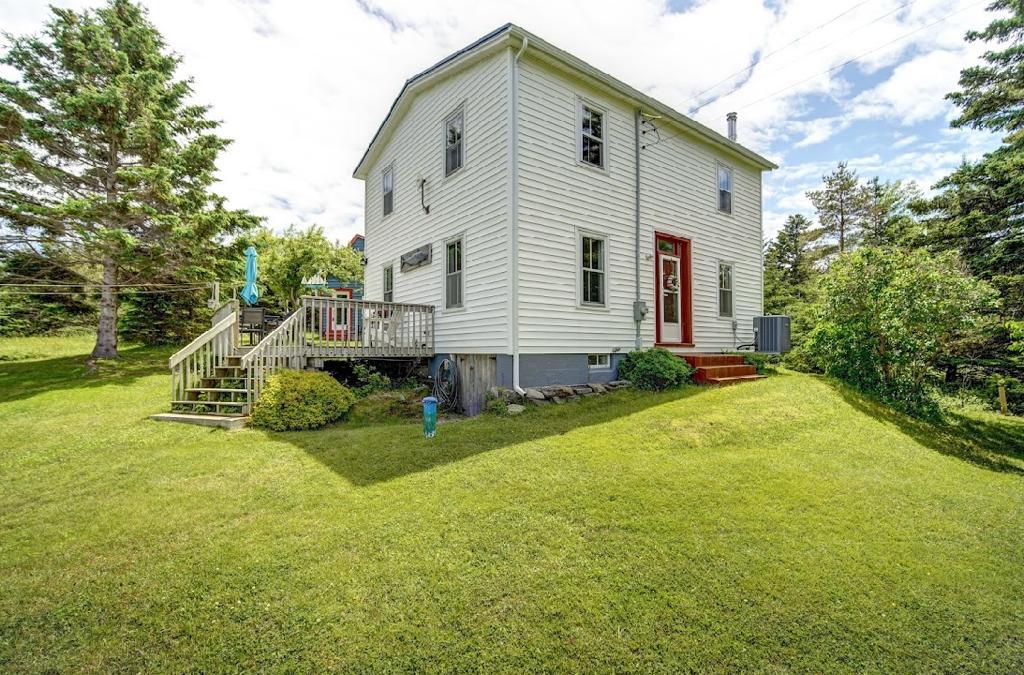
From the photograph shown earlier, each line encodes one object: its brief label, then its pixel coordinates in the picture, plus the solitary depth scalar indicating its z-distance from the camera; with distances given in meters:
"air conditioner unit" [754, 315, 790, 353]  11.41
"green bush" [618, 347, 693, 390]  8.84
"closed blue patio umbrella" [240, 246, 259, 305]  8.87
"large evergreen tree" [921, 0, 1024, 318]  13.31
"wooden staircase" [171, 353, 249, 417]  7.25
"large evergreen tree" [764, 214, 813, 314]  26.69
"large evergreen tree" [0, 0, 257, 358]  11.73
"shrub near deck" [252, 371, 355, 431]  6.83
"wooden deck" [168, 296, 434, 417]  7.35
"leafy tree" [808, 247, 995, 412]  8.01
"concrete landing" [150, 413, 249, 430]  6.80
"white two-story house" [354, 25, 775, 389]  8.08
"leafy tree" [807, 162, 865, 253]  26.80
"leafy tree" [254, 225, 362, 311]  23.66
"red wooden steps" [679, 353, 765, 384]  9.35
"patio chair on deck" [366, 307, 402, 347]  9.08
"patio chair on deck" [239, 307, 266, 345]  9.80
